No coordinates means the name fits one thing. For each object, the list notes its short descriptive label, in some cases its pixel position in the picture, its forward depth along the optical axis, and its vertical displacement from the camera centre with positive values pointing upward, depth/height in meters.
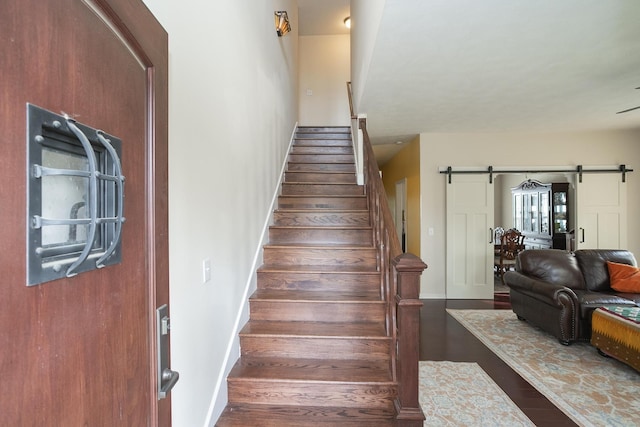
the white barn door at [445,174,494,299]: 5.12 -0.23
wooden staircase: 1.96 -0.85
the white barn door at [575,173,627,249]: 5.07 +0.09
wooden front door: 0.47 -0.03
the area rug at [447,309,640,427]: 2.24 -1.40
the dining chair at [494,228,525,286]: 5.97 -0.60
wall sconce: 3.83 +2.39
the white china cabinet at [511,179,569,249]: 6.54 +0.03
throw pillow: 3.53 -0.73
